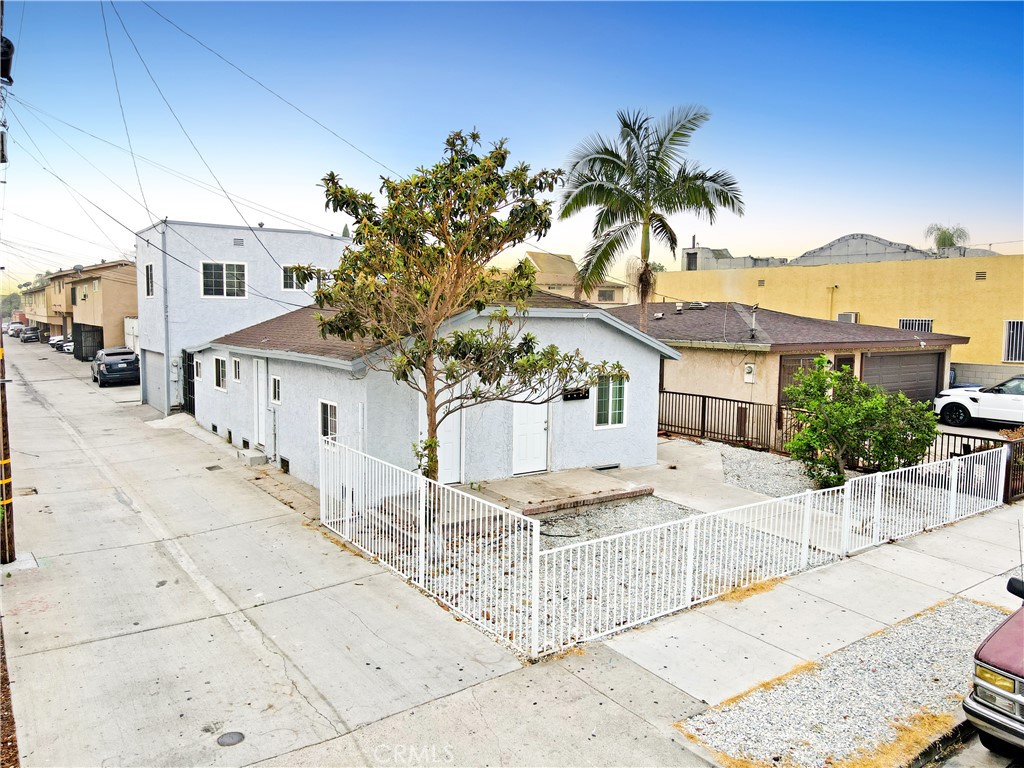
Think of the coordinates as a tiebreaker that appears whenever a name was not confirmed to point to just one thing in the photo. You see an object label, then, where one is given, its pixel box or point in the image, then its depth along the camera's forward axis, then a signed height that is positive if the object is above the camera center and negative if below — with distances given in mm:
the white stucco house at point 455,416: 10562 -1345
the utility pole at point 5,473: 8027 -1712
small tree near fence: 11273 -1424
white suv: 18734 -1712
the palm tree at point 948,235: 42125 +6888
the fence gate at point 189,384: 20328 -1548
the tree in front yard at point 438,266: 8992 +961
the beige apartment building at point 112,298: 31344 +1580
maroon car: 4586 -2431
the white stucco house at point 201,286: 20562 +1491
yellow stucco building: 24656 +1914
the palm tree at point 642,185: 15898 +3664
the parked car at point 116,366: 27672 -1446
